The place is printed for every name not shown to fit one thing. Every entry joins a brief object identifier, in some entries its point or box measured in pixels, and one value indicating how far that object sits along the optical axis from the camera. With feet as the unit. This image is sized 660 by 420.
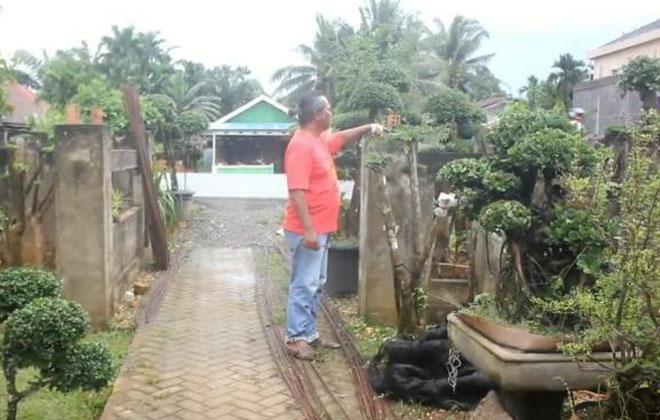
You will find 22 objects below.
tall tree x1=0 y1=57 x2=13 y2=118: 16.74
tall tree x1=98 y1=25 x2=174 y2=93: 98.27
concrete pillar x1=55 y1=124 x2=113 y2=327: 14.98
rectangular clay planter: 7.33
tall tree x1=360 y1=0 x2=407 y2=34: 75.99
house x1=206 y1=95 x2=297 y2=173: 91.20
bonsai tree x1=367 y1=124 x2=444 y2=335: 13.05
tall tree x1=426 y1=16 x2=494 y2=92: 103.91
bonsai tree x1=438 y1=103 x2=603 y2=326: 7.90
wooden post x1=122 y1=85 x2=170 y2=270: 22.18
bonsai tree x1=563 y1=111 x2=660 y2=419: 6.50
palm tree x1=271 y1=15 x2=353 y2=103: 98.12
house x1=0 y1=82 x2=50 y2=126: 78.92
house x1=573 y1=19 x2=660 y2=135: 21.56
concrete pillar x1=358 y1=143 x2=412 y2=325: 15.17
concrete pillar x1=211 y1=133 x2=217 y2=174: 91.51
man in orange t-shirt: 12.64
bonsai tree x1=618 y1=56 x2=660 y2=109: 14.97
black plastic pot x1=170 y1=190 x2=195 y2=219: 36.88
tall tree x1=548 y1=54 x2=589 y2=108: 79.19
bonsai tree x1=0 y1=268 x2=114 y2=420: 8.54
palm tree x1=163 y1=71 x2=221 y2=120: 96.22
